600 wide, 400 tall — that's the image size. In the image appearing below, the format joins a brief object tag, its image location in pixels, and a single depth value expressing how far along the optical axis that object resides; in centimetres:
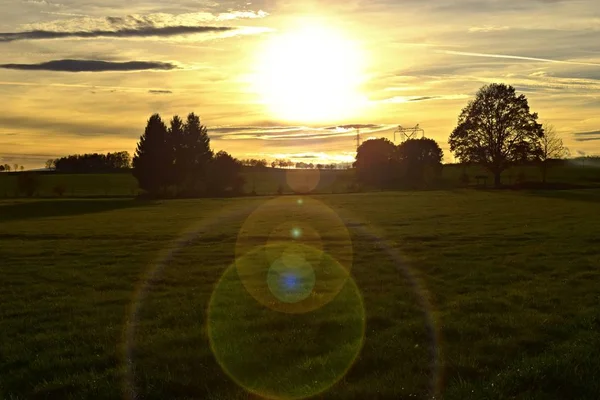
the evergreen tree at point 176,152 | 11425
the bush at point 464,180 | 11868
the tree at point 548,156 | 11219
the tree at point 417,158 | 13612
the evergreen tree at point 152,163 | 11288
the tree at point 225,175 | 11588
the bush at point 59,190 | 11731
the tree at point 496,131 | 9494
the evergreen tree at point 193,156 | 11494
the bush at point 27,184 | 11550
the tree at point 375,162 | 13600
